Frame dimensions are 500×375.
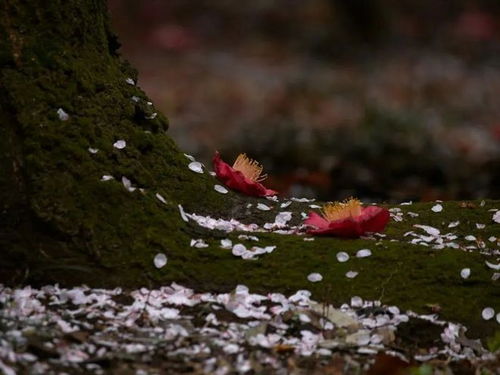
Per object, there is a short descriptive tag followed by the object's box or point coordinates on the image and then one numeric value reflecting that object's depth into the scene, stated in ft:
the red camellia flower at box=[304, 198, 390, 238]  18.01
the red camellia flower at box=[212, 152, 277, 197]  20.16
